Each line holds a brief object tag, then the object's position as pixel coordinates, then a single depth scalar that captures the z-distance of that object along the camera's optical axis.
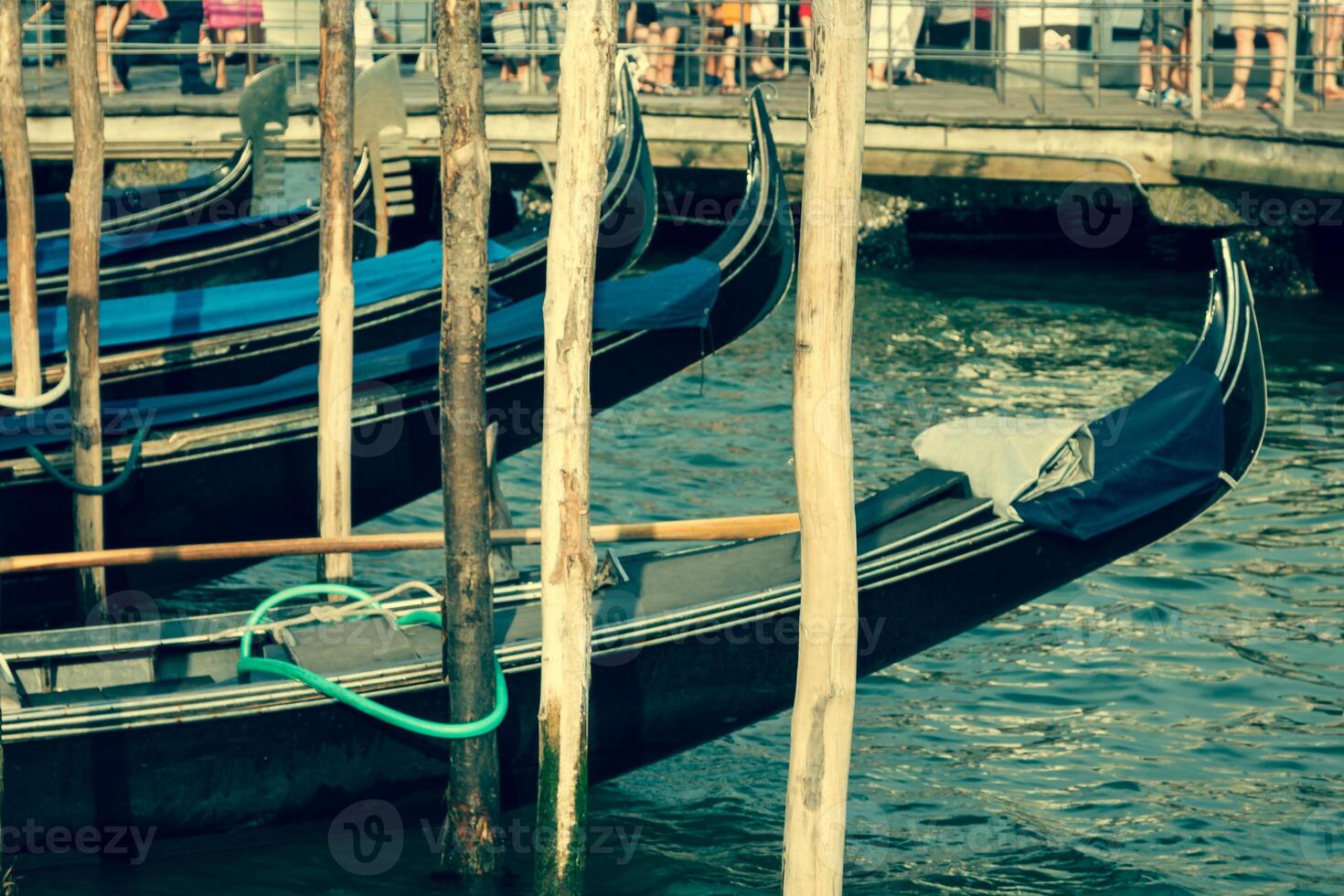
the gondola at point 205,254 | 19.45
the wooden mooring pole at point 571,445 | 9.32
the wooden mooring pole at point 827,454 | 8.30
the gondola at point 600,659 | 10.95
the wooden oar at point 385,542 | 12.16
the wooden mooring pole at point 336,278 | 13.76
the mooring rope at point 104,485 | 13.91
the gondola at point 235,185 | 20.42
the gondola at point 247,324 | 16.08
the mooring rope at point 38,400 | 14.30
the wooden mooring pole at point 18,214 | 14.45
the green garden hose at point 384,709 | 10.66
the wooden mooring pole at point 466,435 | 10.08
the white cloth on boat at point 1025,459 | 11.77
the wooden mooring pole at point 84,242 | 13.66
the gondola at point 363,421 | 14.84
